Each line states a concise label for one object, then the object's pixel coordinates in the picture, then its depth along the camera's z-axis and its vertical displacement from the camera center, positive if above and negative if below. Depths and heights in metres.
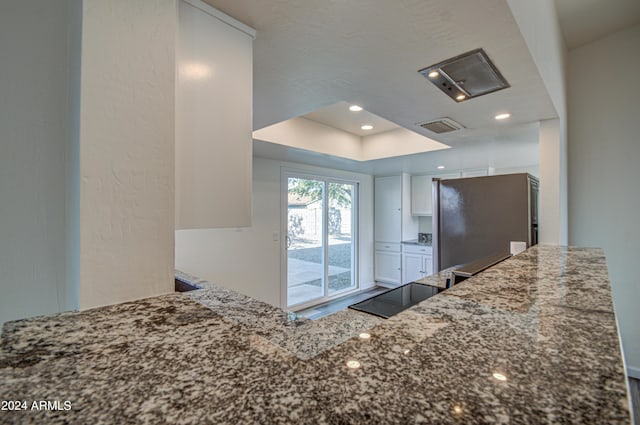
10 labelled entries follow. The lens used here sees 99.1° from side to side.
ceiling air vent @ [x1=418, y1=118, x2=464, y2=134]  2.09 +0.72
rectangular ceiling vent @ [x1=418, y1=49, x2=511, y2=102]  1.26 +0.72
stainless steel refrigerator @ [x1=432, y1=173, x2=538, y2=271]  2.07 -0.01
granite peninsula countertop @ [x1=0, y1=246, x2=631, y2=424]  0.33 -0.24
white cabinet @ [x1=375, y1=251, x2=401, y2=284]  4.85 -0.94
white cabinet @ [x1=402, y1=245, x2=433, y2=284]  4.48 -0.79
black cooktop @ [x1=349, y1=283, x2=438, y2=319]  1.16 -0.41
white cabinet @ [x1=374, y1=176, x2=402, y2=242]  4.86 +0.11
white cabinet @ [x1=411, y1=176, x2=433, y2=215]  4.71 +0.35
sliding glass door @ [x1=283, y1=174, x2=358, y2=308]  3.88 -0.36
